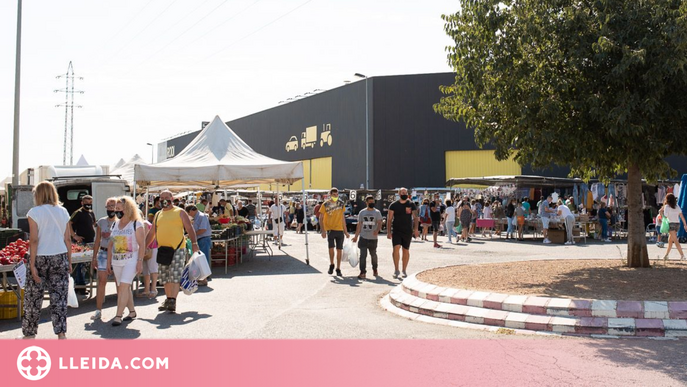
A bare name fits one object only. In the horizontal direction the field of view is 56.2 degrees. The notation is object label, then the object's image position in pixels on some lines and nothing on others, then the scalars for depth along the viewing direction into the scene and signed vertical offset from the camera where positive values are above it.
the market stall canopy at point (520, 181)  27.95 +1.13
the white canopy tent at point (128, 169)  26.32 +1.79
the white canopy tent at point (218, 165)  16.06 +1.05
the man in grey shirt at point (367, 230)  13.28 -0.50
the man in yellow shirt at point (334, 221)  13.72 -0.32
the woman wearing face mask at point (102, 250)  9.26 -0.67
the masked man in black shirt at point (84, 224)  12.18 -0.34
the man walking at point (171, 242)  9.46 -0.53
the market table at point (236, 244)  15.59 -1.00
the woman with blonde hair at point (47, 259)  6.98 -0.58
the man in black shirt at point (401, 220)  13.26 -0.29
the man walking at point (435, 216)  22.35 -0.38
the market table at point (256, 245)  17.58 -1.32
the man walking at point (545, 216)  24.69 -0.39
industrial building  46.25 +4.93
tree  9.89 +2.08
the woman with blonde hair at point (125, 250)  8.55 -0.59
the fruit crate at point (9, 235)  16.73 -0.76
